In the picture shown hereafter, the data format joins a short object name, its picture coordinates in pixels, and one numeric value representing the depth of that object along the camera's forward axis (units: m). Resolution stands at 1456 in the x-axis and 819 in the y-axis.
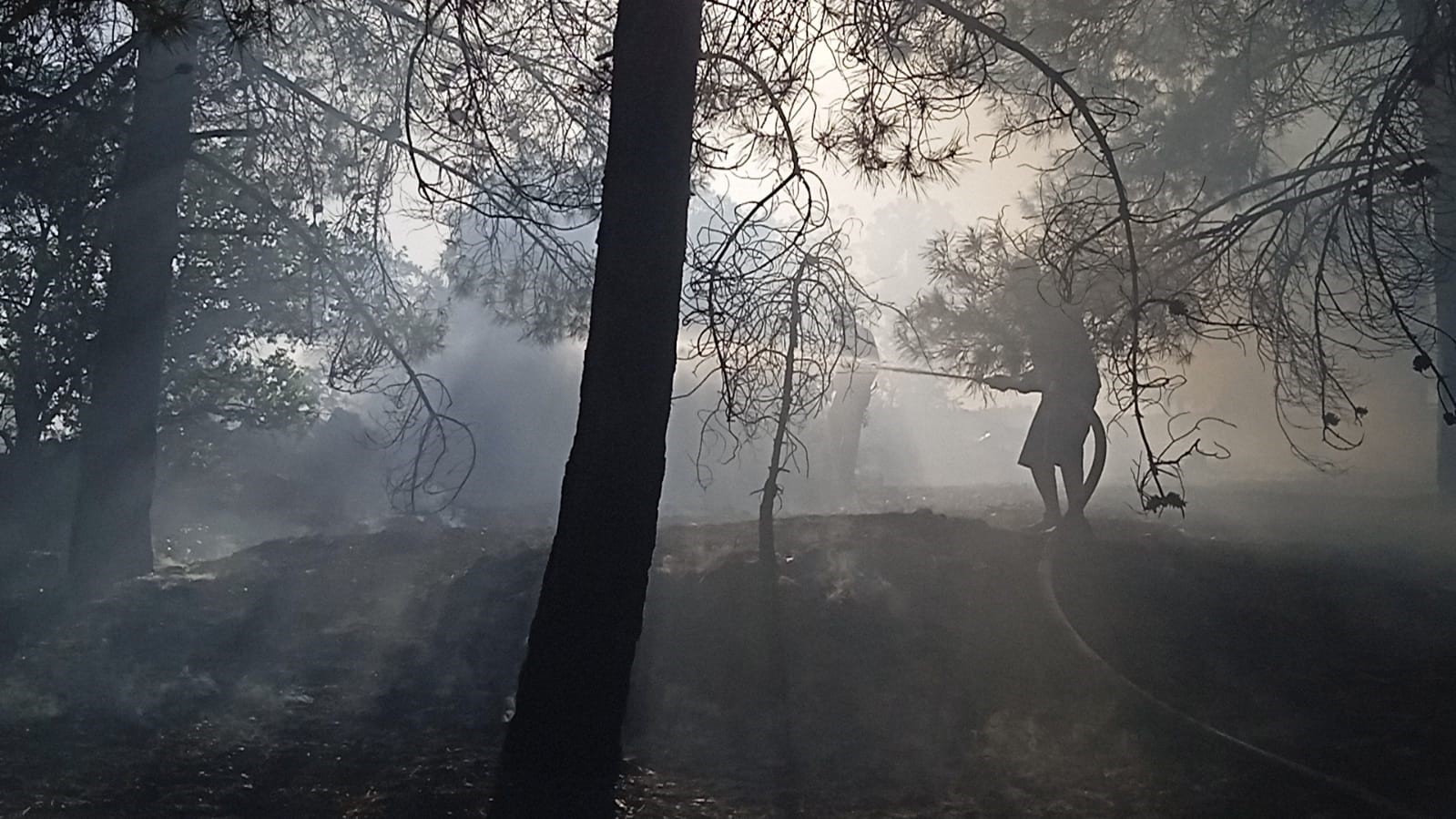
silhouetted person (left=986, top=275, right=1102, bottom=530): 8.72
